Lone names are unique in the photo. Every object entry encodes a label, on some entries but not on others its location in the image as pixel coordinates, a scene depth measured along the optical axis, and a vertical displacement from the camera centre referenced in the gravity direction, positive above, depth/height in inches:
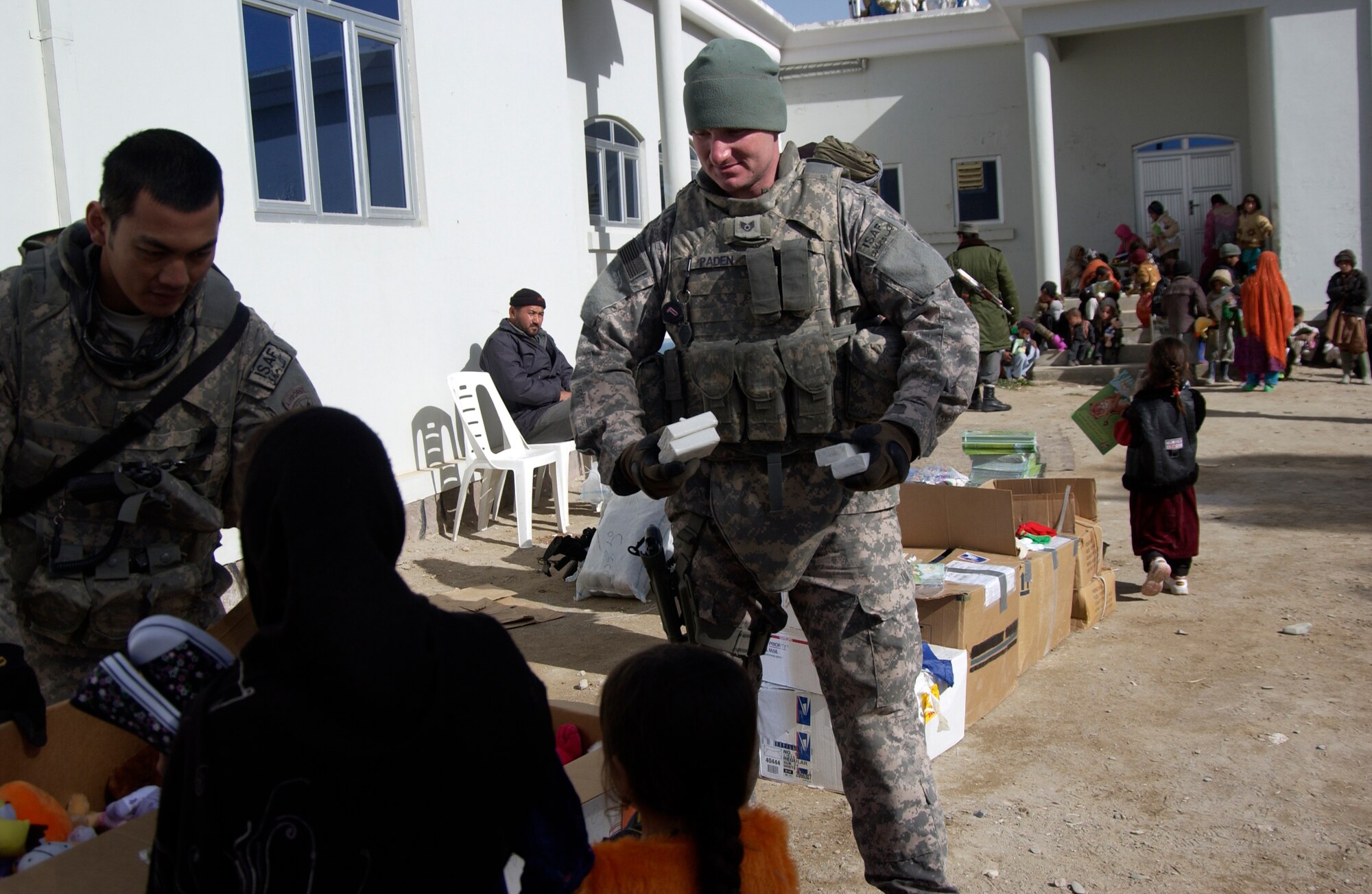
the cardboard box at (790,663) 141.6 -39.5
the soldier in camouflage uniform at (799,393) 104.1 -4.4
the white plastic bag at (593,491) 294.5 -33.8
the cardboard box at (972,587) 153.6 -34.9
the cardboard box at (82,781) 69.7 -28.8
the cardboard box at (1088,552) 200.2 -40.6
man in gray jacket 308.7 -2.5
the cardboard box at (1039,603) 177.5 -43.7
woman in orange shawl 524.4 -4.3
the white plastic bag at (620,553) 233.1 -40.2
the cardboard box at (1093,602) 200.4 -49.4
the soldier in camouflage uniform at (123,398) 85.4 -0.6
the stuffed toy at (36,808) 81.0 -29.2
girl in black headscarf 48.8 -14.9
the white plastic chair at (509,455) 289.7 -23.6
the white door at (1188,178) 724.7 +89.9
